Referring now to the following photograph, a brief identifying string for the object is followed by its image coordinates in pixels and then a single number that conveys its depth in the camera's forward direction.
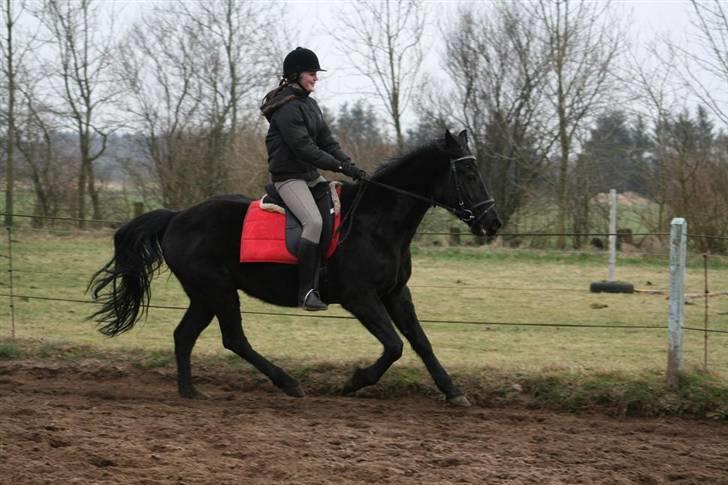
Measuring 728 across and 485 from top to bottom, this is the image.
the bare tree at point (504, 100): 26.08
